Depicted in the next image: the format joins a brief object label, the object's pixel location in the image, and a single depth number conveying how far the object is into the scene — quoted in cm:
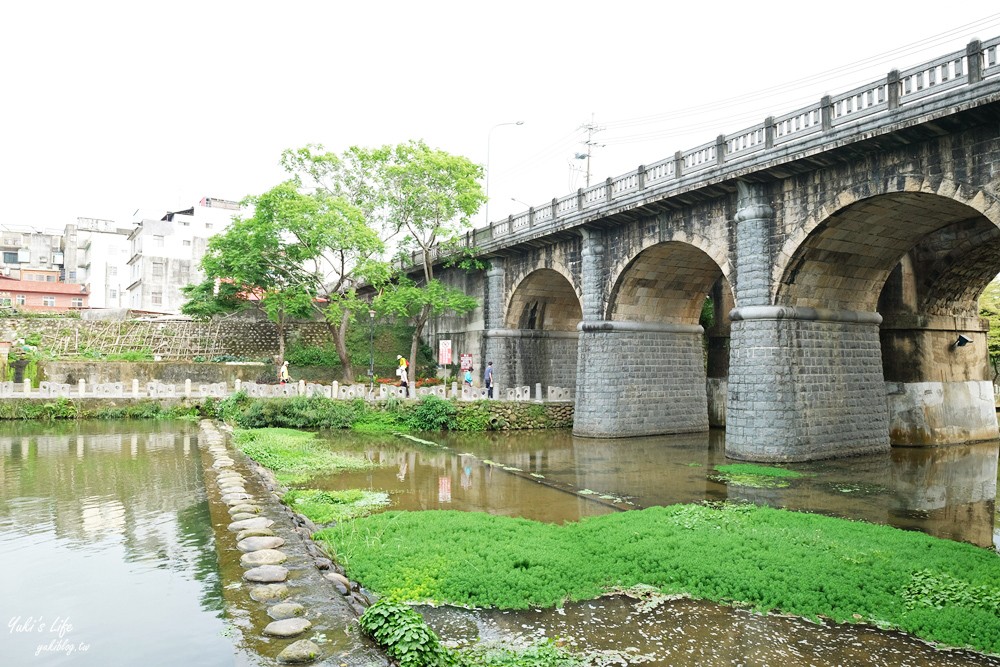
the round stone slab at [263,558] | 788
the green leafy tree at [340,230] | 3075
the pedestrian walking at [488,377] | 2990
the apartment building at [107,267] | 6253
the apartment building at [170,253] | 5438
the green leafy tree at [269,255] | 3150
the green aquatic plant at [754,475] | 1595
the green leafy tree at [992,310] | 3334
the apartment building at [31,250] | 7319
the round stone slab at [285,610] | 645
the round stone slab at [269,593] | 691
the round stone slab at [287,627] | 610
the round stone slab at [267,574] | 734
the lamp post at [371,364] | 3494
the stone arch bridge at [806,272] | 1549
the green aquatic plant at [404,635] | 568
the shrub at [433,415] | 2647
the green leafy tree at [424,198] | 3241
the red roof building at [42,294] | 5884
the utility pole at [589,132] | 4444
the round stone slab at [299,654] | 563
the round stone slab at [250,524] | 942
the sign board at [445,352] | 3266
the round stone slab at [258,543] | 851
